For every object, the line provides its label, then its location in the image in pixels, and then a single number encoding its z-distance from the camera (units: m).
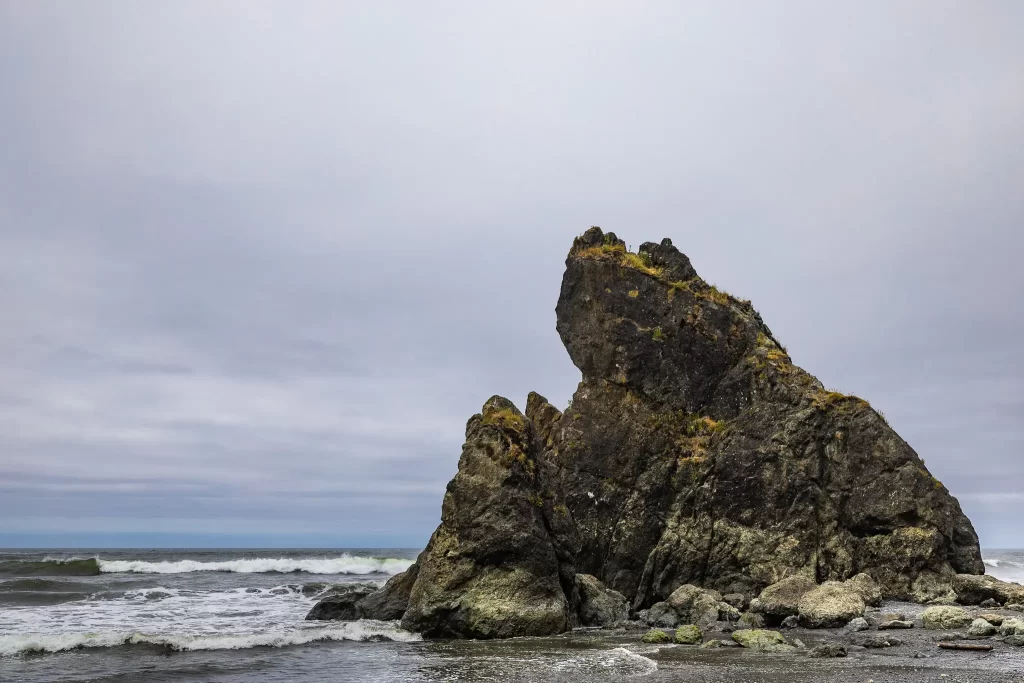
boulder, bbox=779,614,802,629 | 23.25
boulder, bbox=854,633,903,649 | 18.62
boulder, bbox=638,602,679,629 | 25.30
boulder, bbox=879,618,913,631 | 21.50
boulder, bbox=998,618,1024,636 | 19.11
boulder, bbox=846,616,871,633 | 21.92
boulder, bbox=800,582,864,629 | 22.78
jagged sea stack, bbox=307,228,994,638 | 24.16
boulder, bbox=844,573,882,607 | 25.98
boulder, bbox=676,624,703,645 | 21.05
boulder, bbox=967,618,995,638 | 19.59
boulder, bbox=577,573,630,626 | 25.86
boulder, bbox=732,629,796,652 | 19.12
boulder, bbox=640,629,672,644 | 21.14
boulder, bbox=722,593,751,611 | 27.70
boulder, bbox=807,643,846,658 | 17.61
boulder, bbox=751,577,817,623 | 24.28
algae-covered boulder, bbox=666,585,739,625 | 25.25
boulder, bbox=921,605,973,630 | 21.28
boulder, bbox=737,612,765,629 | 23.67
